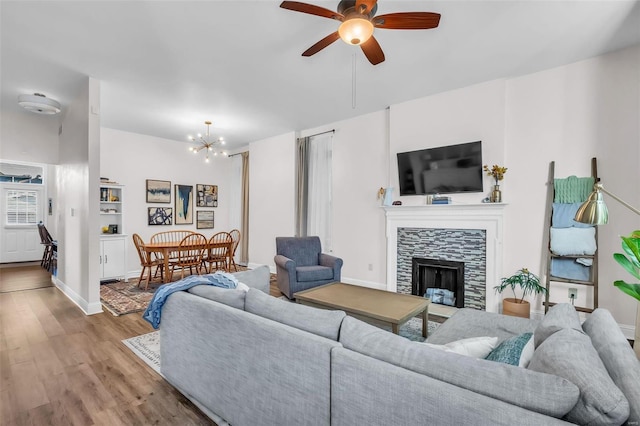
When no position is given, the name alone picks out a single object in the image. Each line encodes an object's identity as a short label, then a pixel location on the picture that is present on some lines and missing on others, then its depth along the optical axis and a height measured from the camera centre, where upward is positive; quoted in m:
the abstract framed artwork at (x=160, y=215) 6.27 -0.09
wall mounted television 3.84 +0.59
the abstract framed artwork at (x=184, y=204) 6.68 +0.16
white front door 6.97 -0.26
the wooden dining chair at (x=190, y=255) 5.09 -0.78
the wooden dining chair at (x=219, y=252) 5.52 -0.78
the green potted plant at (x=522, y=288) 3.33 -0.87
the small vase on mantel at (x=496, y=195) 3.65 +0.22
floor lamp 1.50 +0.01
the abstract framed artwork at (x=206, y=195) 7.04 +0.38
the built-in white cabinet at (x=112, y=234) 5.22 -0.42
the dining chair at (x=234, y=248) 5.80 -0.73
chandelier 5.35 +1.54
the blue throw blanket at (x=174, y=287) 2.14 -0.55
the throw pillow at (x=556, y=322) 1.28 -0.53
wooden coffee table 2.52 -0.86
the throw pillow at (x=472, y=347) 1.31 -0.59
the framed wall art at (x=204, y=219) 7.05 -0.18
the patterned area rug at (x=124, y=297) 3.82 -1.24
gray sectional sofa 0.88 -0.58
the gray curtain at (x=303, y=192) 5.82 +0.39
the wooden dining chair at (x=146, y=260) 4.89 -0.83
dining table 4.84 -0.61
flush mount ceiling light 4.12 +1.50
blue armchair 4.11 -0.79
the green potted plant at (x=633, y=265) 1.63 -0.29
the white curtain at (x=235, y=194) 7.43 +0.44
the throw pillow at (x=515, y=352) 1.19 -0.58
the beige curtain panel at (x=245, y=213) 7.03 -0.04
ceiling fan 2.00 +1.34
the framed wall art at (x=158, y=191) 6.25 +0.42
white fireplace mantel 3.70 -0.14
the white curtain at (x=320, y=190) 5.56 +0.41
